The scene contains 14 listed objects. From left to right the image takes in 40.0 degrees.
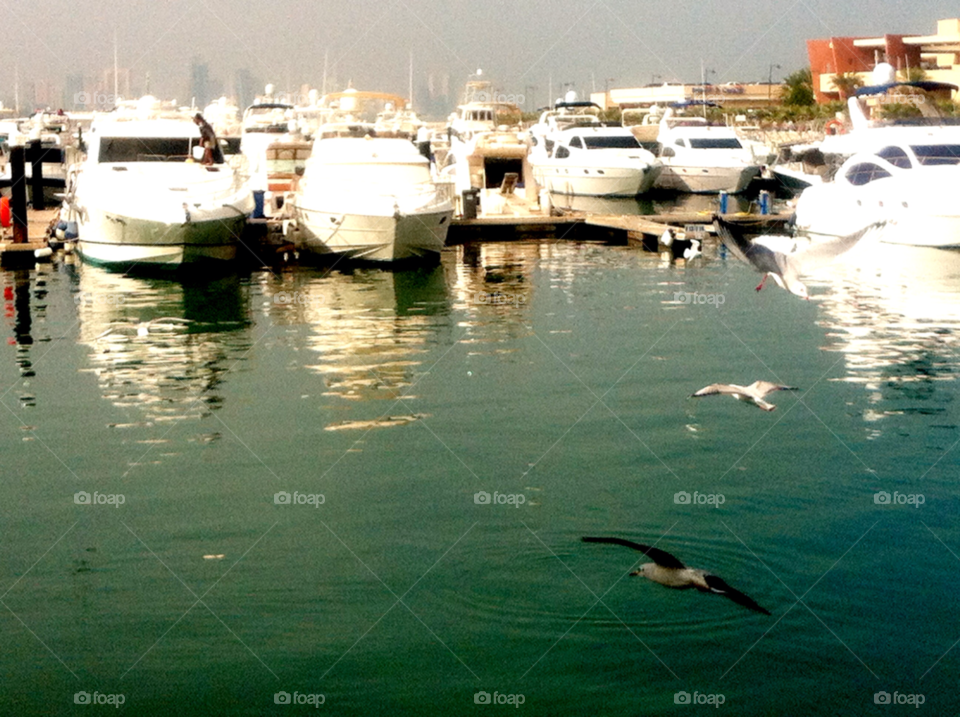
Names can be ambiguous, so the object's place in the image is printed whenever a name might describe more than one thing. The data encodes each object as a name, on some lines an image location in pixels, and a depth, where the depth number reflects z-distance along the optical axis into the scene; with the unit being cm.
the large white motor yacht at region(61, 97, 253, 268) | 2567
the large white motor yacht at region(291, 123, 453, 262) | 2691
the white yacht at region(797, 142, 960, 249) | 2738
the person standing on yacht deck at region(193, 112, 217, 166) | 2754
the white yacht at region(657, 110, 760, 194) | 4866
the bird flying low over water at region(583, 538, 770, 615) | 991
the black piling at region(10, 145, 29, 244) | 2891
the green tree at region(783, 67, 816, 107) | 9156
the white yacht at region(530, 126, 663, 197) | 4600
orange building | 8185
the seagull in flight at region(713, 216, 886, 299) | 1445
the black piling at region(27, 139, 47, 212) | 3219
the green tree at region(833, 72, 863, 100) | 8294
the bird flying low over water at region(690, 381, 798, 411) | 1455
